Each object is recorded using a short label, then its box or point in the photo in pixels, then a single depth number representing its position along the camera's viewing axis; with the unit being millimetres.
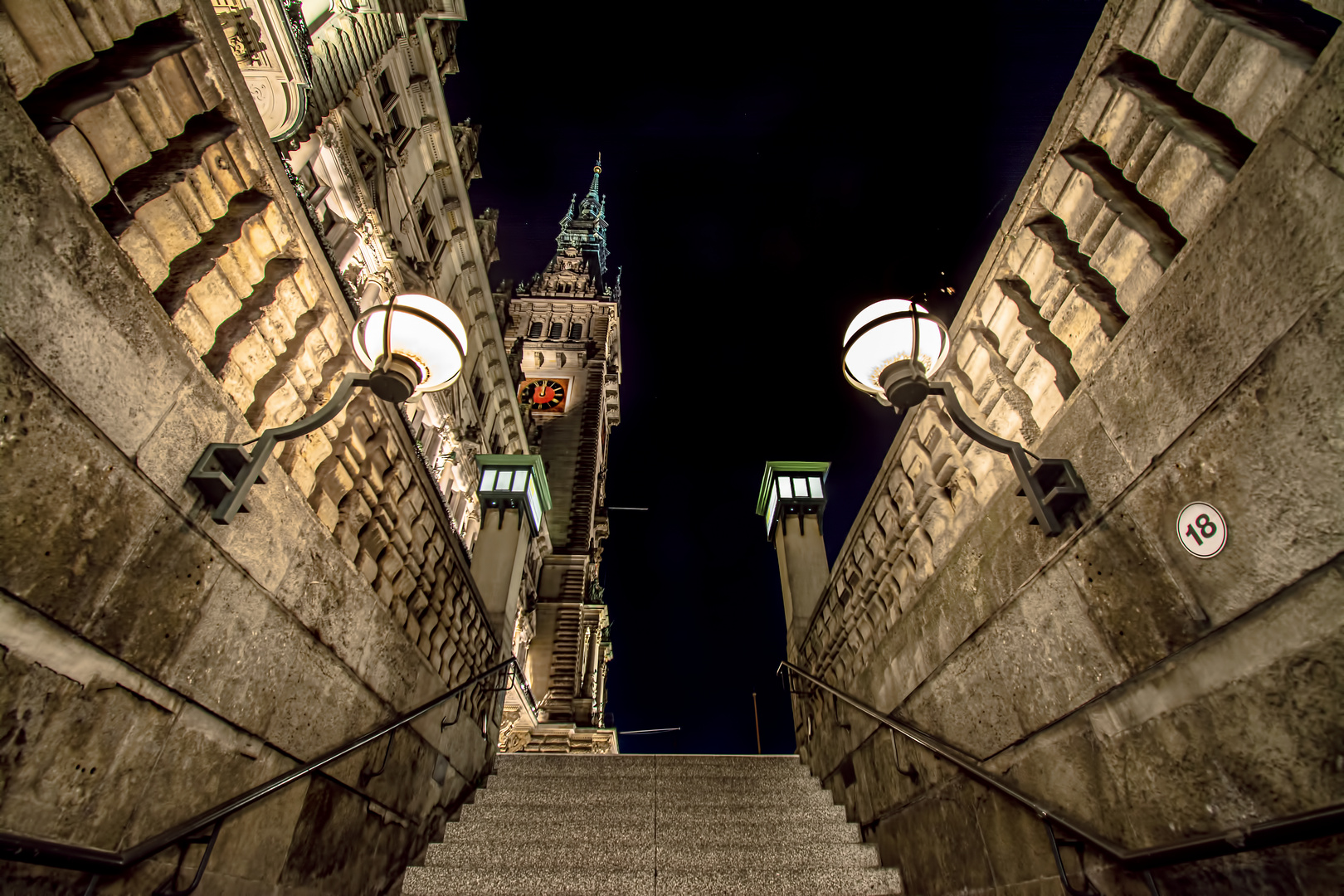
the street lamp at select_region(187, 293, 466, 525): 2814
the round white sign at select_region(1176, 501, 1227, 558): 2096
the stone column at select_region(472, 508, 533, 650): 9195
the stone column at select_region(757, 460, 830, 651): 8984
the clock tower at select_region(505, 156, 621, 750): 27734
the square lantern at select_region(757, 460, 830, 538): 10016
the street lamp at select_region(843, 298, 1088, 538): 2955
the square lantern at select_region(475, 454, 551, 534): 10805
